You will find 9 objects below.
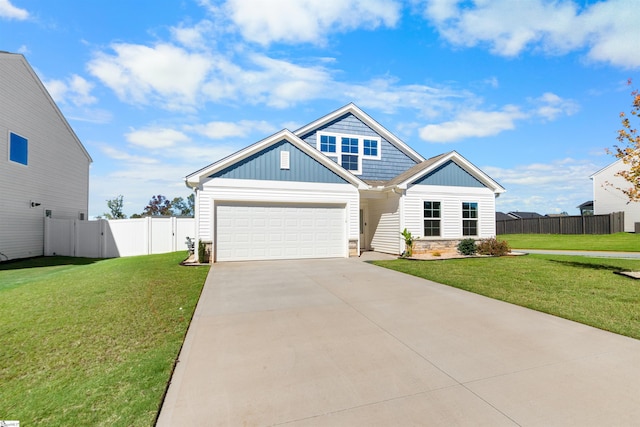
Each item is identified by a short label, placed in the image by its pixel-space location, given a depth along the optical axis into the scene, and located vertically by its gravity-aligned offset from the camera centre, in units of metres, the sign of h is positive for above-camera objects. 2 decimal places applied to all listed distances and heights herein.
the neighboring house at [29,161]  12.85 +3.21
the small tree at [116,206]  36.16 +2.24
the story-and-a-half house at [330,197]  11.98 +1.19
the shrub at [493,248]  14.24 -1.26
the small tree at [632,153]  8.55 +2.05
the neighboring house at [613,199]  25.50 +2.27
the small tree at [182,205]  48.59 +3.16
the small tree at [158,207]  44.06 +2.65
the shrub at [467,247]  14.05 -1.18
